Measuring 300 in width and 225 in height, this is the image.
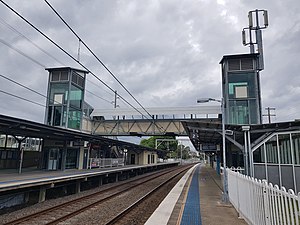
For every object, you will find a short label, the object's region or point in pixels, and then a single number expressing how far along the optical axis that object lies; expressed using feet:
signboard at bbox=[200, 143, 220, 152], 77.74
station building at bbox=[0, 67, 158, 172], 58.29
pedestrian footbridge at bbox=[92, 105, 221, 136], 96.61
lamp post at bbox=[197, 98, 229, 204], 31.60
